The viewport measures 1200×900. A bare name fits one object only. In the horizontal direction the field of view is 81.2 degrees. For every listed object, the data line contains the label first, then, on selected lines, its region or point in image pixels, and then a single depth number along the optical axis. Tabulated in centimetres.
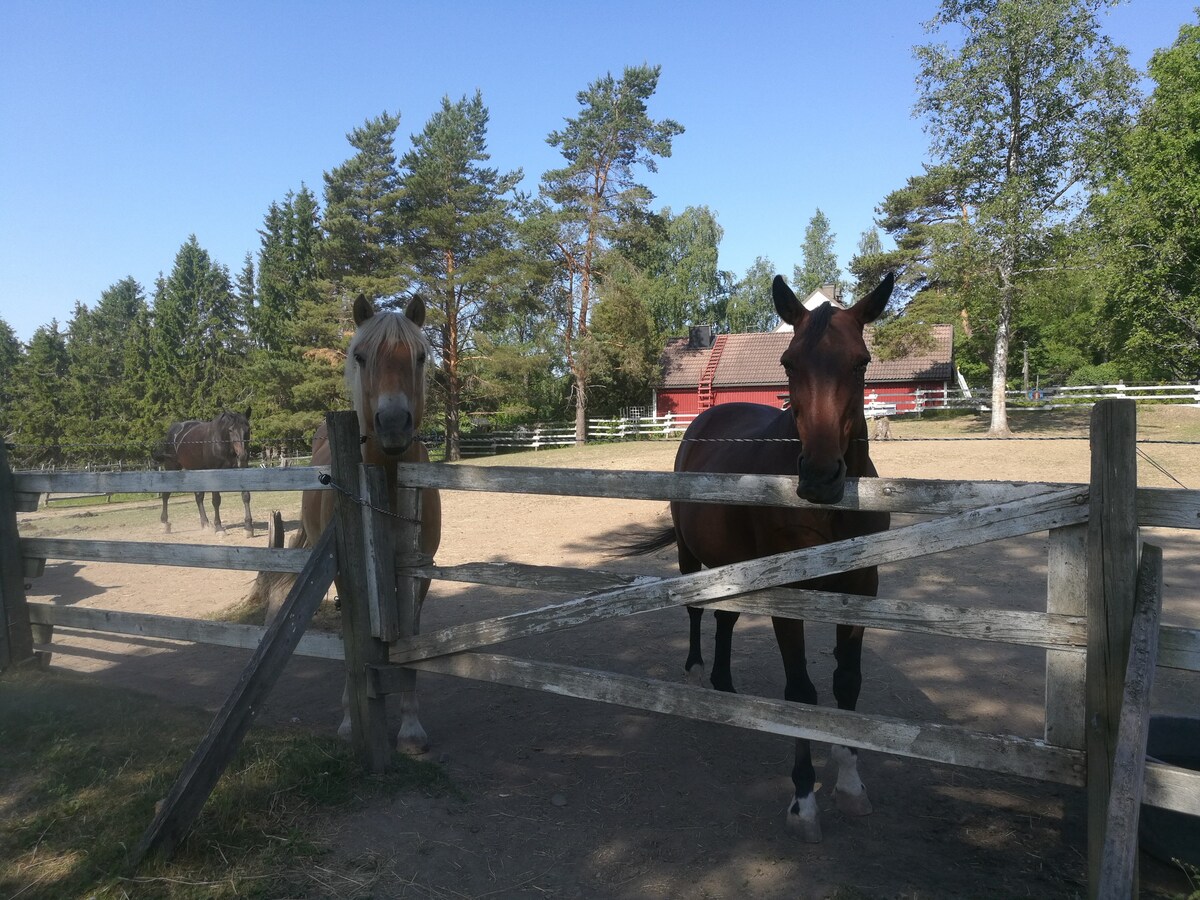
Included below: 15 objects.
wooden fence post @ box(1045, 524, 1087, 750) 223
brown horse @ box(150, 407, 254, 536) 1220
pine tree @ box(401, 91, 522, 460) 2905
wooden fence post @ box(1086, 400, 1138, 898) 208
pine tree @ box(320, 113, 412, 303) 2916
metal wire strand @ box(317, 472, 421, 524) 341
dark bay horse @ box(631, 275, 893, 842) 258
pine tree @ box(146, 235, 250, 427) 4047
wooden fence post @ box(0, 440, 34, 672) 480
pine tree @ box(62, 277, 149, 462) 3947
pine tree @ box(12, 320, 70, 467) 4058
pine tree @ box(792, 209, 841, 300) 5622
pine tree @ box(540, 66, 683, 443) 3275
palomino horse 330
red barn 3759
